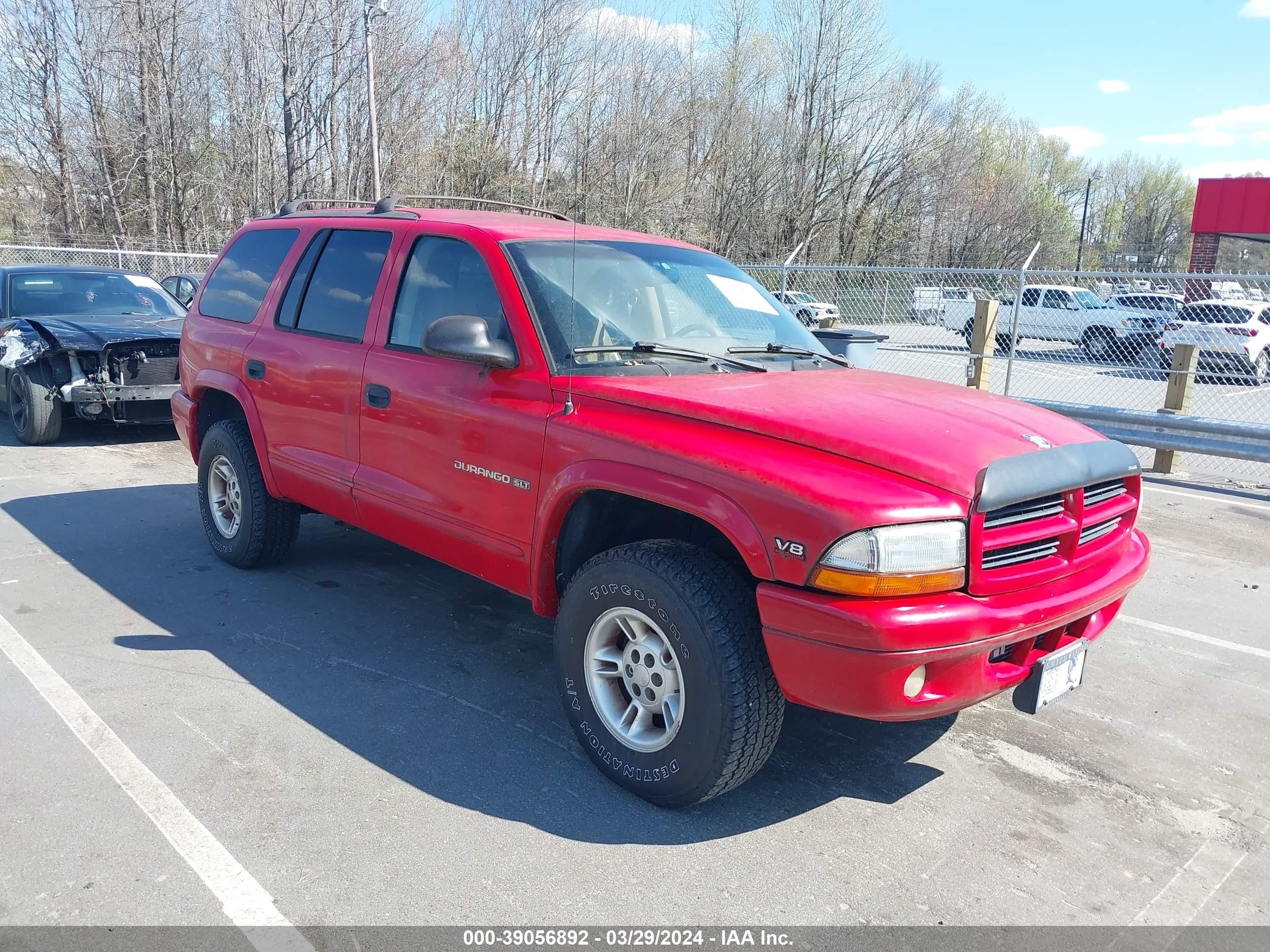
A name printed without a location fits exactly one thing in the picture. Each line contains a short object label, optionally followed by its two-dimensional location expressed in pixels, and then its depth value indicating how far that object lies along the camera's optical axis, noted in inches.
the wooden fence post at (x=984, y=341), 414.3
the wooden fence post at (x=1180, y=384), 366.0
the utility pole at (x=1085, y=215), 2472.9
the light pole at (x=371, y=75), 909.2
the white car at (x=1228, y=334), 550.6
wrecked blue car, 331.9
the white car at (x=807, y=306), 416.1
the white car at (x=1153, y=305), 633.6
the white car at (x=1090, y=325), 669.3
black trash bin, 281.9
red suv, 107.3
